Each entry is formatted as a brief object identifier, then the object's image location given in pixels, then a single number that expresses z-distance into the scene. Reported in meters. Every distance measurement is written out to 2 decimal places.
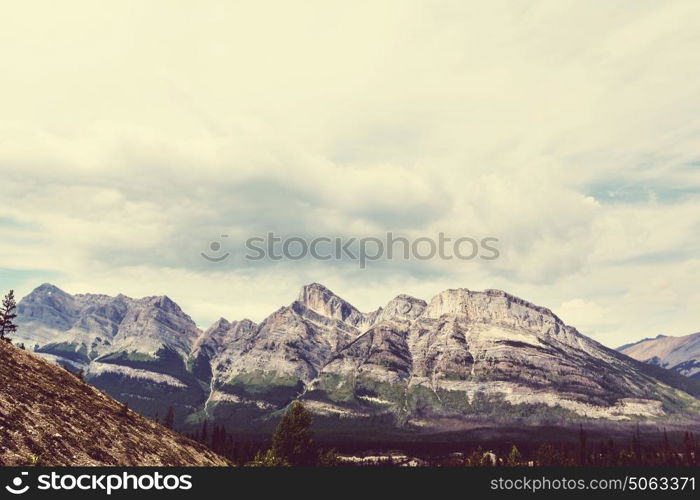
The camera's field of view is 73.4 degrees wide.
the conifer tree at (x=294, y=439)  117.31
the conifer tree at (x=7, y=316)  124.61
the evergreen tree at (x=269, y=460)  97.00
